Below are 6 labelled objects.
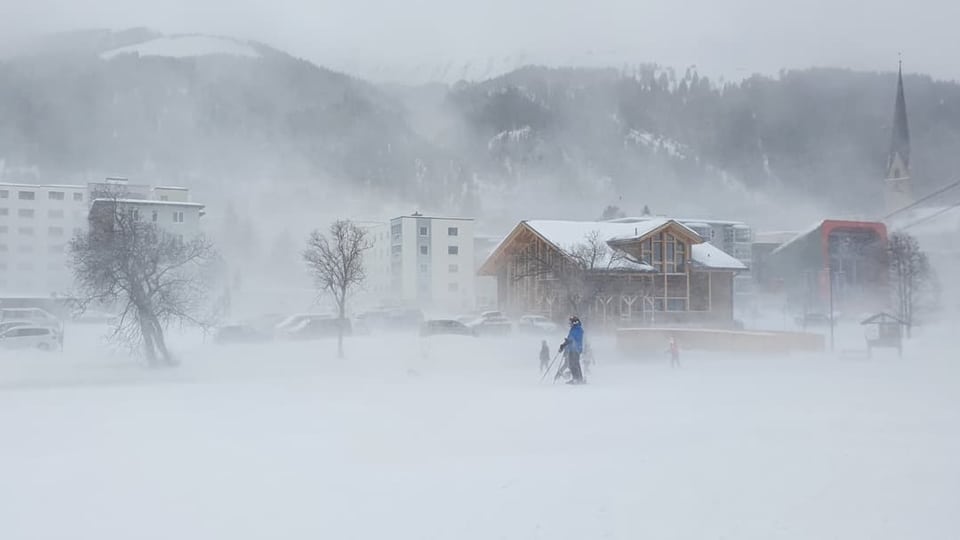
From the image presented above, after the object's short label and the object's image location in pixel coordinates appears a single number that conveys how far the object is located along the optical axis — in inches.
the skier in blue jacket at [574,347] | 586.2
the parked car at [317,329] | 1229.1
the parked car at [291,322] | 1248.2
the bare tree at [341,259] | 1148.5
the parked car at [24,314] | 1375.7
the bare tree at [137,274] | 916.6
